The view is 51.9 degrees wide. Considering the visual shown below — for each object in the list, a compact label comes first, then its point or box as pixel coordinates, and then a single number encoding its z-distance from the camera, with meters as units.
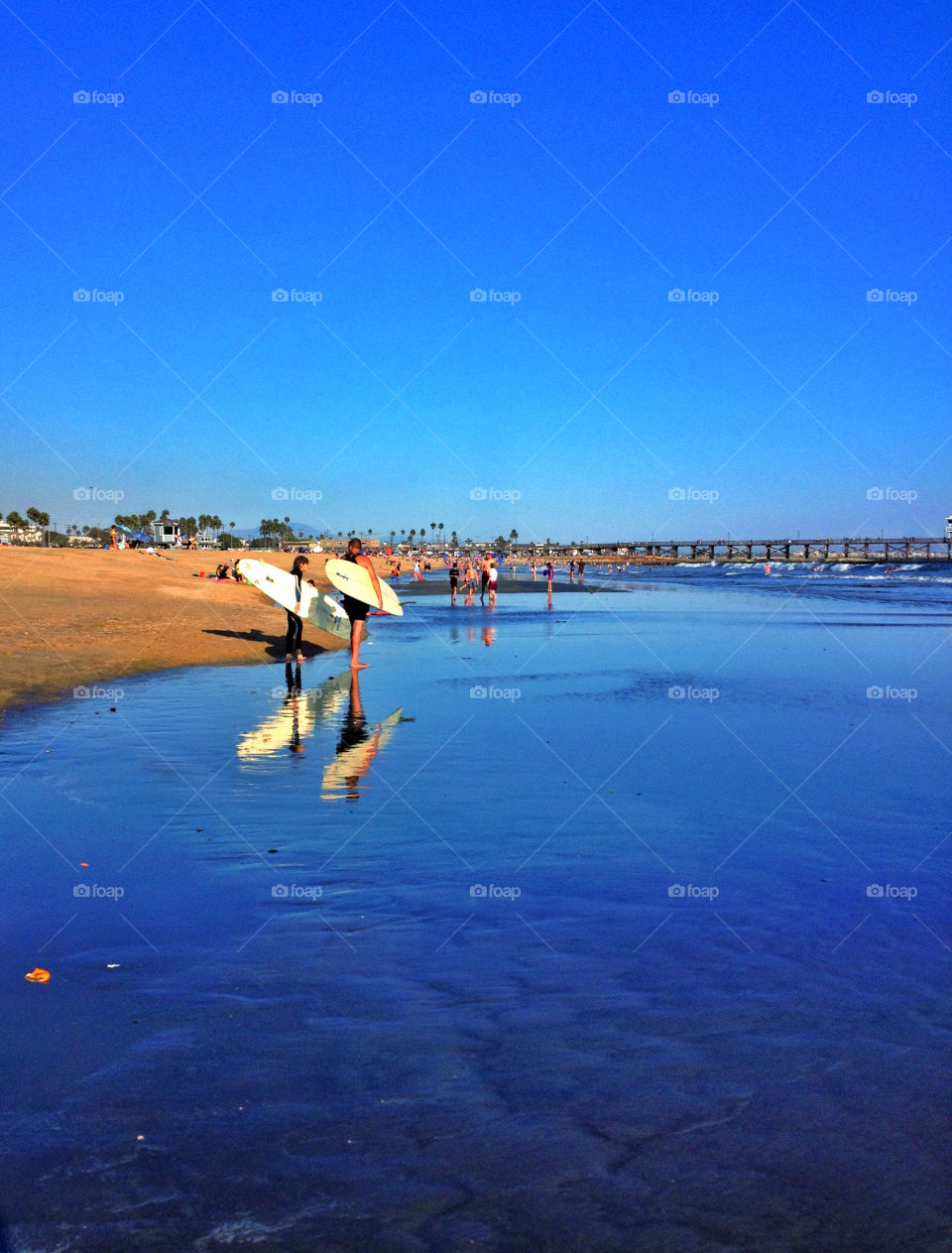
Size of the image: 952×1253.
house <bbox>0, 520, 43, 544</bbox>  89.60
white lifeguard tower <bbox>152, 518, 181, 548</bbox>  112.84
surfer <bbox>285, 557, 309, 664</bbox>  21.58
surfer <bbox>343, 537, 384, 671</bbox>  20.12
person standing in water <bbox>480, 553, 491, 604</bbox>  47.49
